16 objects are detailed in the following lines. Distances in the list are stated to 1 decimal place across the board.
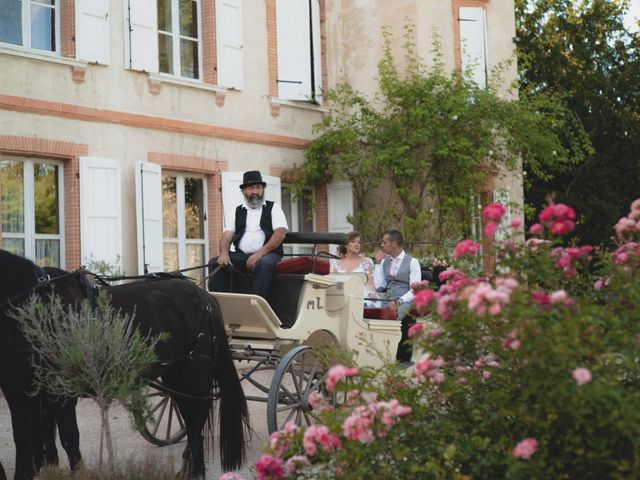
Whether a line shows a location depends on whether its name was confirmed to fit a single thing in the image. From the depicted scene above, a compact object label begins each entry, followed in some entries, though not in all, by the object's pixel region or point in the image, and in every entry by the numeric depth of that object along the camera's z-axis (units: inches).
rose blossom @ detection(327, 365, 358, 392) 153.3
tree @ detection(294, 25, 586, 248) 621.3
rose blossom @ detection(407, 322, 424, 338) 152.5
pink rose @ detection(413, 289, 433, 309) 147.9
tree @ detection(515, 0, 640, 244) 935.0
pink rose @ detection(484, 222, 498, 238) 149.5
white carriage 288.5
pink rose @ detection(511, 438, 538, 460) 132.0
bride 432.5
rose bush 130.0
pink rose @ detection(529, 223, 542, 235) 149.6
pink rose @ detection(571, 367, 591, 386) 121.7
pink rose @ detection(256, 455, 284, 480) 154.9
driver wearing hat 311.3
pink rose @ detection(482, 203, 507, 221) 149.4
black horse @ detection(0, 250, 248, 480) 231.3
